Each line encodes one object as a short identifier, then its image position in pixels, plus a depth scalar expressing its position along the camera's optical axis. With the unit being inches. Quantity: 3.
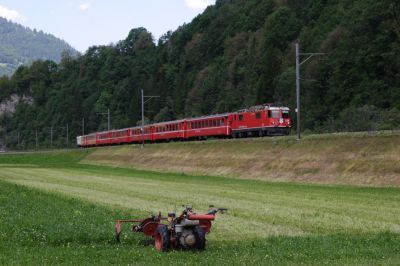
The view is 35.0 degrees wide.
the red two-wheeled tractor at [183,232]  559.2
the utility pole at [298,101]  1911.9
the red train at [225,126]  2472.9
